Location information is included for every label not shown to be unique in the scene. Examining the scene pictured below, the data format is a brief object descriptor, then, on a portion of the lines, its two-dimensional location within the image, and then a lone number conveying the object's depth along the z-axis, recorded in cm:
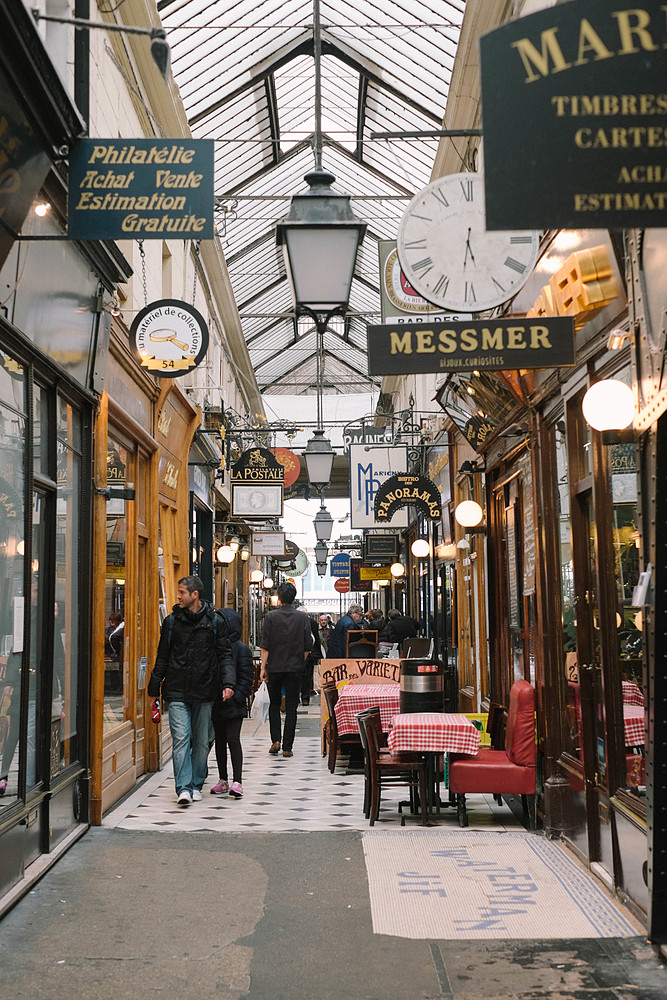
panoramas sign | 1548
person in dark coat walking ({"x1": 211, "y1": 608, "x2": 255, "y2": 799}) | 902
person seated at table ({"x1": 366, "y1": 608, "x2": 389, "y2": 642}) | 1580
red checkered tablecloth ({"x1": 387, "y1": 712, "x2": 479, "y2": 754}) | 759
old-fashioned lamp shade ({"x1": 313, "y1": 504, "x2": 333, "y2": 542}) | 2952
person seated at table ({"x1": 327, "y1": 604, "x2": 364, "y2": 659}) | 1436
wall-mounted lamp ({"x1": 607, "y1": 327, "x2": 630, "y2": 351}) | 538
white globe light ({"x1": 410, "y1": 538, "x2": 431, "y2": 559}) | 1700
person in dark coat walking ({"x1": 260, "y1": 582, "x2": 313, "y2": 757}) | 1163
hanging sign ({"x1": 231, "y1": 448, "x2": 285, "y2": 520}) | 1781
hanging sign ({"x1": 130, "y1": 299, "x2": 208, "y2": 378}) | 937
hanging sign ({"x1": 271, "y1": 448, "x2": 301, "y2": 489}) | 2058
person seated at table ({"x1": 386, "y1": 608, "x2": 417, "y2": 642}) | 1614
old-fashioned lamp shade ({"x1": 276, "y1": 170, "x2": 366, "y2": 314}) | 572
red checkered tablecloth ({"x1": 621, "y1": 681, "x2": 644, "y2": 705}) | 574
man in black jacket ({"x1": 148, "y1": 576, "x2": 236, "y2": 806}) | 856
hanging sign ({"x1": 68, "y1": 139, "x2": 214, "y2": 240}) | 537
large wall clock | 675
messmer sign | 585
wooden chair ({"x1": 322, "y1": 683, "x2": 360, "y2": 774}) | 1039
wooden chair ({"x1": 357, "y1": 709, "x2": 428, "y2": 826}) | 779
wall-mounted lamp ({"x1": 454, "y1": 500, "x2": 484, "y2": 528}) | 1131
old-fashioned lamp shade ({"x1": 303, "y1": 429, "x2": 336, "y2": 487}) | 1856
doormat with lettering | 519
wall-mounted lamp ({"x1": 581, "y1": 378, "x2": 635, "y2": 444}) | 526
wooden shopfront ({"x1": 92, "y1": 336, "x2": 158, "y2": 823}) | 809
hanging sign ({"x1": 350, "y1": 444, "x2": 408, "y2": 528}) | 1755
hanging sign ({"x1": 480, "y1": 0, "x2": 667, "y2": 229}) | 348
